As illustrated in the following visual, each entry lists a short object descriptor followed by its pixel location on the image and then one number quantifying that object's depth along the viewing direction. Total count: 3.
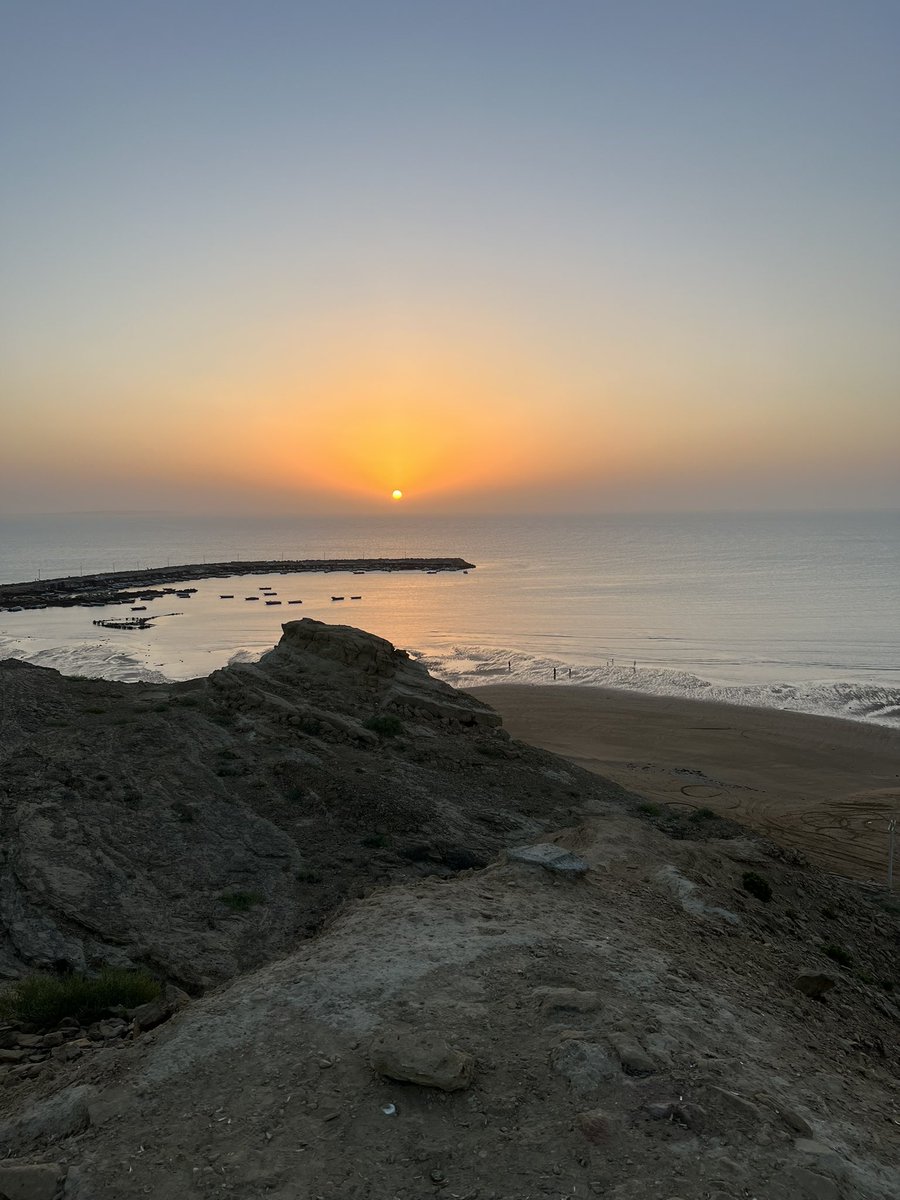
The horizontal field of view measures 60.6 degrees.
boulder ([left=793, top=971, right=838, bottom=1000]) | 11.34
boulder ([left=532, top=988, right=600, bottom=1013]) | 8.87
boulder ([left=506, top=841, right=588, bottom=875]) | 13.94
